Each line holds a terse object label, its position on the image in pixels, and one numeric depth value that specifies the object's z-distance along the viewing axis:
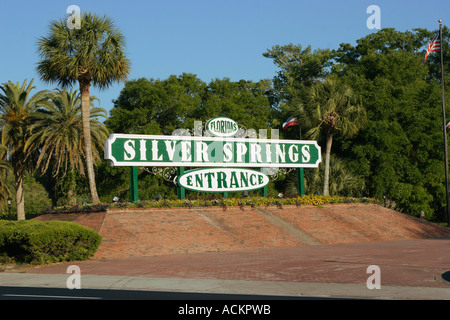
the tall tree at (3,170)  40.22
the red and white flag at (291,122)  41.44
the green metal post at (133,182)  30.54
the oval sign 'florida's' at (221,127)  34.12
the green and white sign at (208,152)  30.68
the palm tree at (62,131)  40.12
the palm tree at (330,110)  40.34
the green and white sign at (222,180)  32.84
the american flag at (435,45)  39.03
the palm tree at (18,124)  40.84
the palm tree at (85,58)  33.06
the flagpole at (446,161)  39.14
